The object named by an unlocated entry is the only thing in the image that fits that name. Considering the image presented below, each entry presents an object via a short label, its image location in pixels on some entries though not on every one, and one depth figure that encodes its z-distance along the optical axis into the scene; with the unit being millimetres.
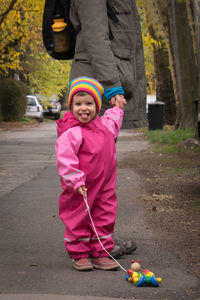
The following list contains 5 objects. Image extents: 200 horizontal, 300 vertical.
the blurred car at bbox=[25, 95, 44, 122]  39850
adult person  4891
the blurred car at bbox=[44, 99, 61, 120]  47125
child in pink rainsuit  4477
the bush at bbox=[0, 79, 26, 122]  34500
